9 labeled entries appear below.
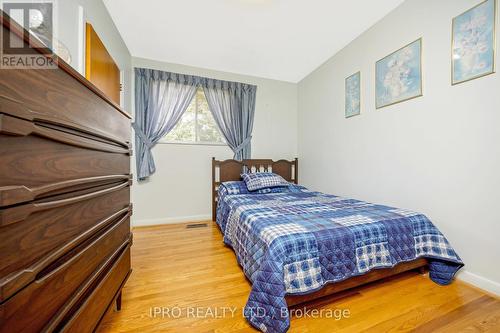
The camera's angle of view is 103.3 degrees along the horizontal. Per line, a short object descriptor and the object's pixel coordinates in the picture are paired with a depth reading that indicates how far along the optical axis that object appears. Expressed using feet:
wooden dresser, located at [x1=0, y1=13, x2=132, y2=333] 1.49
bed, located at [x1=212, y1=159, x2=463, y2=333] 3.78
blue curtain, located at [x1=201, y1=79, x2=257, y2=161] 10.62
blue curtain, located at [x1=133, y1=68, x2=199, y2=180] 9.40
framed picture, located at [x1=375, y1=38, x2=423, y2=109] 6.08
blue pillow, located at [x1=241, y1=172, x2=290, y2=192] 9.22
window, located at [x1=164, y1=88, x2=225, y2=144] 10.39
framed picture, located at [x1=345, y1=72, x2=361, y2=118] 8.09
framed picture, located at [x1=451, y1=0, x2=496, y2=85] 4.62
